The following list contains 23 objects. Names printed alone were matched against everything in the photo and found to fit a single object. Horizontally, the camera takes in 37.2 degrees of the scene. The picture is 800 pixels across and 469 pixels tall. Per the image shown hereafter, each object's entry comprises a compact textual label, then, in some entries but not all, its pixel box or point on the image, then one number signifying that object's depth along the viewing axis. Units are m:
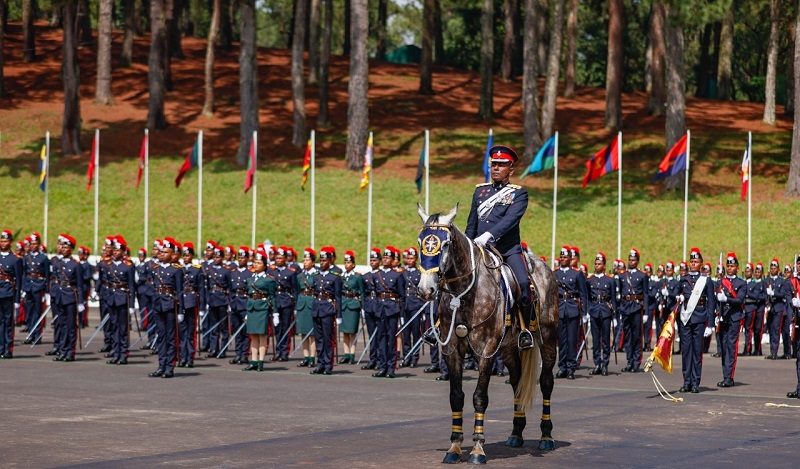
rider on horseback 11.43
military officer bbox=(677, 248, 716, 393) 17.05
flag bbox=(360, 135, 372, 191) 31.77
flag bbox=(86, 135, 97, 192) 35.45
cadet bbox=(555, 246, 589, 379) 19.75
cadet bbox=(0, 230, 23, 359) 20.89
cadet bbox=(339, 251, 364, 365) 20.80
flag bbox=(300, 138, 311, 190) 32.83
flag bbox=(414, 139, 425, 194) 32.19
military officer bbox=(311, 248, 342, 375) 19.28
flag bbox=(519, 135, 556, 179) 30.44
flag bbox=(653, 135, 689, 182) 30.81
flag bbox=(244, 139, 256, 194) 32.69
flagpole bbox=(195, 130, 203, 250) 33.09
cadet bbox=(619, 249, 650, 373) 20.67
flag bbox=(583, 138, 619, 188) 31.10
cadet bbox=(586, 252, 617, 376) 20.09
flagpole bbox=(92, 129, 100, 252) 34.96
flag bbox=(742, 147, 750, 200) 29.97
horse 10.30
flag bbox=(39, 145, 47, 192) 34.65
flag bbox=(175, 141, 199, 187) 33.52
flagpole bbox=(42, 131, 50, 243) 34.09
